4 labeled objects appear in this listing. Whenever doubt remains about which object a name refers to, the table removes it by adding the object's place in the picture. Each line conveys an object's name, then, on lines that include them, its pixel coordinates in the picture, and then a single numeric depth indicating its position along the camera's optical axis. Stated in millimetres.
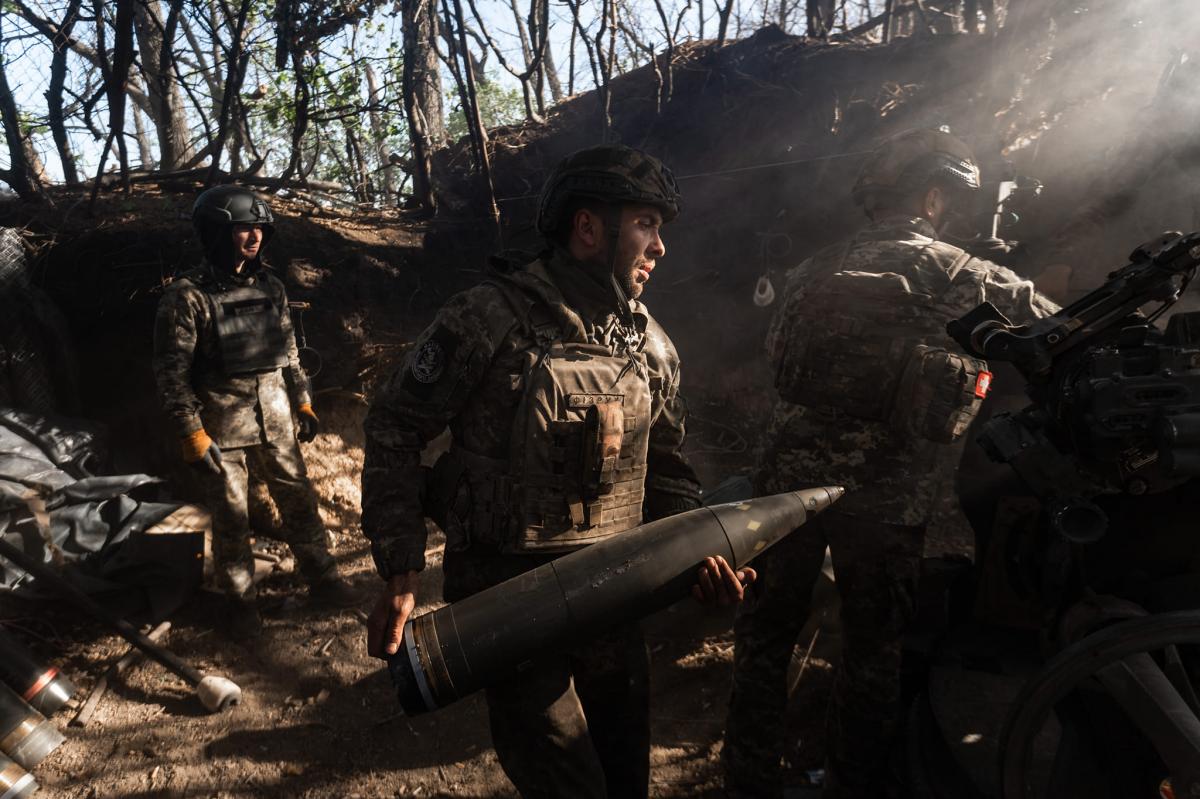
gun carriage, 1777
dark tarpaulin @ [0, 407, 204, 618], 4340
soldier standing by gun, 2752
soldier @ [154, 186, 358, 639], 4387
